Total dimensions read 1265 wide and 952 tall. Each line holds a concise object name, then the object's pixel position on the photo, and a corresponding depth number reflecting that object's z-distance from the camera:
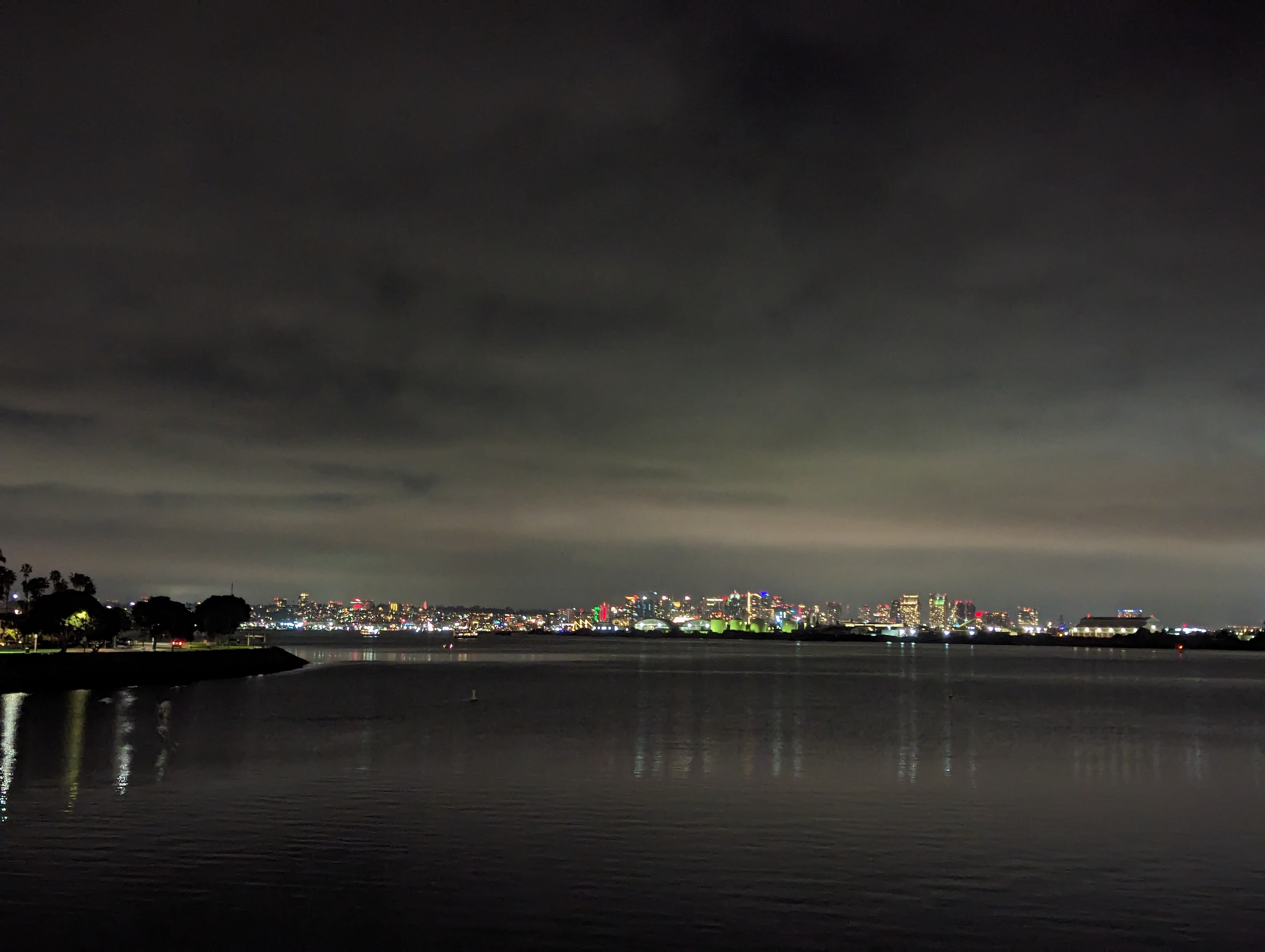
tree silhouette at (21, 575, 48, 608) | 116.25
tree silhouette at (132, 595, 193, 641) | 109.50
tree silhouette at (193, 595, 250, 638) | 120.62
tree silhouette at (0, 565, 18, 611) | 104.88
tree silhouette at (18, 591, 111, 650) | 87.56
